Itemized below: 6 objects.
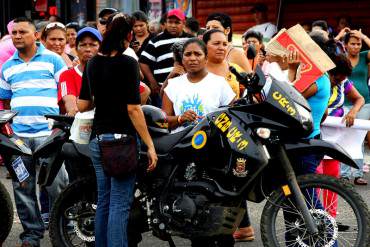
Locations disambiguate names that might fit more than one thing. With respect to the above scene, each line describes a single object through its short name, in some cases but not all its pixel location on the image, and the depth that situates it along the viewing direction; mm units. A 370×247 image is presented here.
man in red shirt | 9141
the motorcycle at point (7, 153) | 8917
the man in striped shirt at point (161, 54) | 13511
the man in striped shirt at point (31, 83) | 9797
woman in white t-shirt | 9236
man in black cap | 13618
